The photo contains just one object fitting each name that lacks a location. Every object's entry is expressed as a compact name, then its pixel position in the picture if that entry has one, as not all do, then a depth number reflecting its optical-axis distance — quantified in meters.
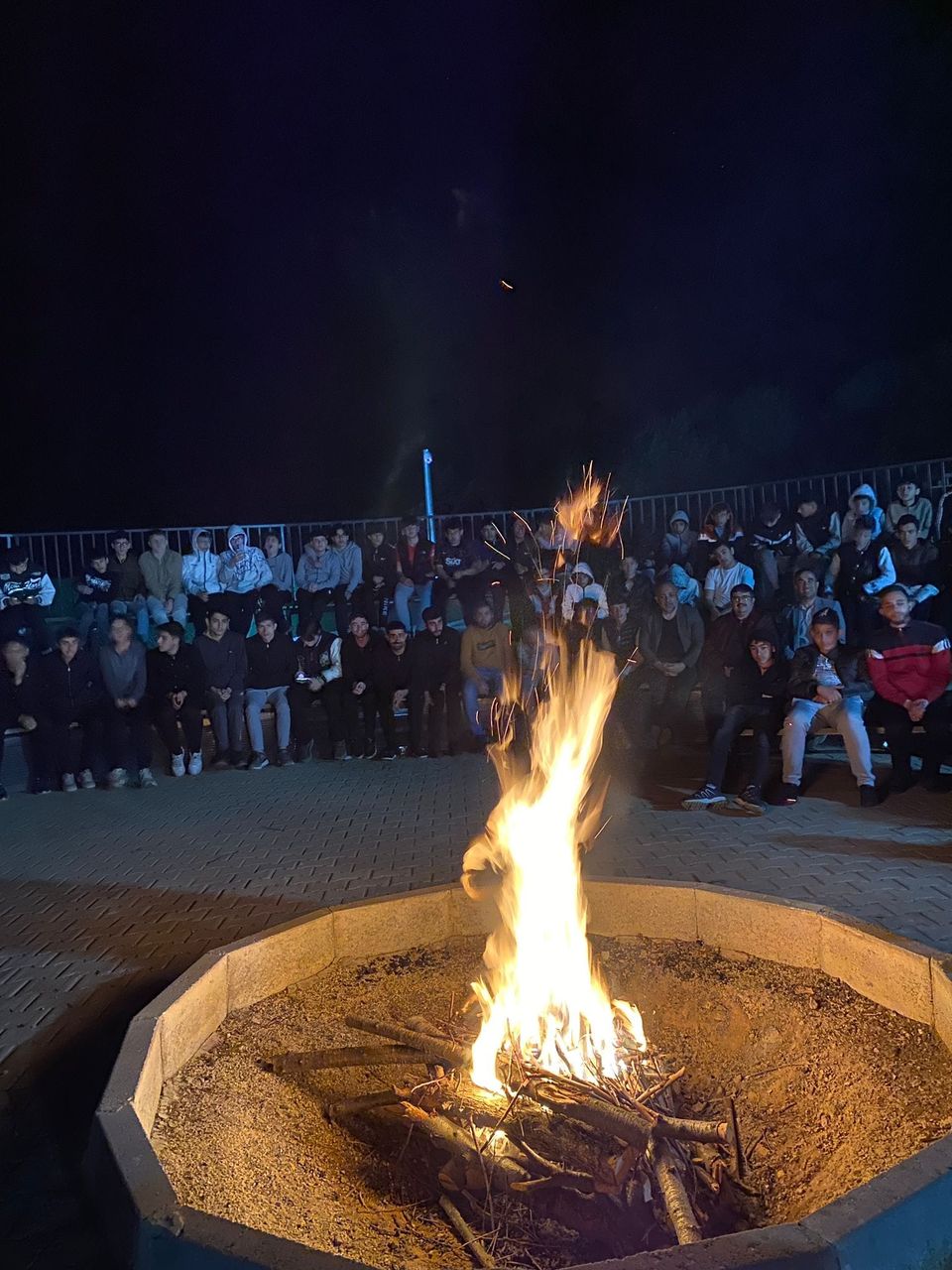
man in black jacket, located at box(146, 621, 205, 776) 10.76
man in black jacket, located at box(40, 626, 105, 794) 10.30
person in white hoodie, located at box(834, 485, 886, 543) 11.44
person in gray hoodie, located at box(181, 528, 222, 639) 12.59
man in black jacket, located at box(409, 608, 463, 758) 11.20
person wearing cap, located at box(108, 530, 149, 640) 12.57
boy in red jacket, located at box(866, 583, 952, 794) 7.97
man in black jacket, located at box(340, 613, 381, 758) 11.30
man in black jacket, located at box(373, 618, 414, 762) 11.20
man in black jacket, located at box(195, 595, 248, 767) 11.03
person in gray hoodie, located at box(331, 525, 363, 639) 13.07
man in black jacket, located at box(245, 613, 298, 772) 11.16
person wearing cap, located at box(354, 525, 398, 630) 12.75
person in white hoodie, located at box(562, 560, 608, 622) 11.76
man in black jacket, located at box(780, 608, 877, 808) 7.93
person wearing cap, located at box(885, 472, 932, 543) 11.57
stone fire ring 2.48
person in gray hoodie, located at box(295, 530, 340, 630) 12.97
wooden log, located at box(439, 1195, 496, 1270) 3.13
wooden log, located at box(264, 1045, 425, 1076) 4.15
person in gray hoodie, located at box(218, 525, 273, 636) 12.41
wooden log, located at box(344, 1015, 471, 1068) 4.09
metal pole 16.81
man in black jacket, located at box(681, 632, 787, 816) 8.05
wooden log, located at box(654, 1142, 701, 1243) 3.03
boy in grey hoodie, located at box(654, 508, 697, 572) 12.70
